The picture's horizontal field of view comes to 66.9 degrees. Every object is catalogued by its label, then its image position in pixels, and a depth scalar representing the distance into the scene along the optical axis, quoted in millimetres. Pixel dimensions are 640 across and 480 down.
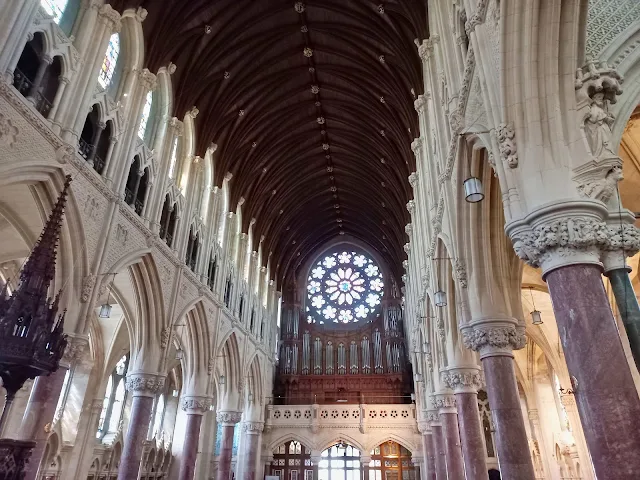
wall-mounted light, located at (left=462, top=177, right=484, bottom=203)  7809
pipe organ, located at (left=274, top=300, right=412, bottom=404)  30094
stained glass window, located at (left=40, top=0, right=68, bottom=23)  11461
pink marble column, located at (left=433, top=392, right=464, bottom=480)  14594
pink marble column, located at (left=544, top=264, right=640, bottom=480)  4598
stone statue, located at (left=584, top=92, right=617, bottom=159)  5812
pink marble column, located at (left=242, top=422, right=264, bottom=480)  24312
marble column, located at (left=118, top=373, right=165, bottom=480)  13352
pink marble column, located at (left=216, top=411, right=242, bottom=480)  21031
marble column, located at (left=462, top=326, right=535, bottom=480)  7965
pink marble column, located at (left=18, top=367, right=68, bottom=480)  9336
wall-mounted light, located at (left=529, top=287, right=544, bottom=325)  14233
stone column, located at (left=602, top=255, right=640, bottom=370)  5336
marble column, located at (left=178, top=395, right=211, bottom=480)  16859
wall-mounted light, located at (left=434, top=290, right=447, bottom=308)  13180
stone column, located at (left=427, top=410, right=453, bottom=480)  18783
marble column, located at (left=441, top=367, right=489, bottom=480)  10660
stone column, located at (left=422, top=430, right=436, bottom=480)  20953
